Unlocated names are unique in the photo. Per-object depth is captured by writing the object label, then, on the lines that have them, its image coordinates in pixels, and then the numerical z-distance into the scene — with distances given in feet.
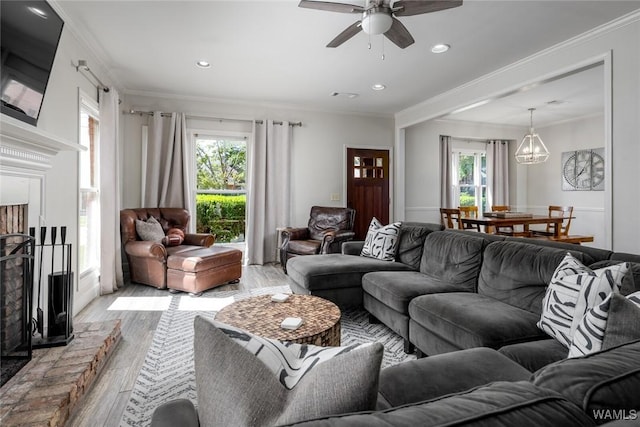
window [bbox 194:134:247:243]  18.31
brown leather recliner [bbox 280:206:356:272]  14.85
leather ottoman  12.78
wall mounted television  6.20
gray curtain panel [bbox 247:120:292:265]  18.42
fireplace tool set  7.16
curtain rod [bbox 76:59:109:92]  10.68
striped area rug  6.23
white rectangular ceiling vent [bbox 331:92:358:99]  16.96
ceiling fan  7.36
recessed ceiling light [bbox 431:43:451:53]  11.50
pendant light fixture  19.02
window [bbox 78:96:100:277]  12.16
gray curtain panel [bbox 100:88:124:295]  12.97
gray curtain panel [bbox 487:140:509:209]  23.88
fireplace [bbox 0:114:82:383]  6.36
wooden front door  20.74
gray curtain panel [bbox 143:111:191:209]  16.70
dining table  15.88
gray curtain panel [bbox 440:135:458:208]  22.44
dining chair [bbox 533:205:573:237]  17.42
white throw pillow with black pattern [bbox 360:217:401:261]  11.62
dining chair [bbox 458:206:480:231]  18.79
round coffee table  6.03
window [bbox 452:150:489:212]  23.65
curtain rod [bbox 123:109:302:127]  16.61
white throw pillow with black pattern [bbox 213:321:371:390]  2.28
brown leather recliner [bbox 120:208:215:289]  13.37
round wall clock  20.77
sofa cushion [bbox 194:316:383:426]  1.93
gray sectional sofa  5.98
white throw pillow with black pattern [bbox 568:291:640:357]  3.65
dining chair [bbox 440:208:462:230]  18.10
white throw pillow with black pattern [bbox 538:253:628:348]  4.91
